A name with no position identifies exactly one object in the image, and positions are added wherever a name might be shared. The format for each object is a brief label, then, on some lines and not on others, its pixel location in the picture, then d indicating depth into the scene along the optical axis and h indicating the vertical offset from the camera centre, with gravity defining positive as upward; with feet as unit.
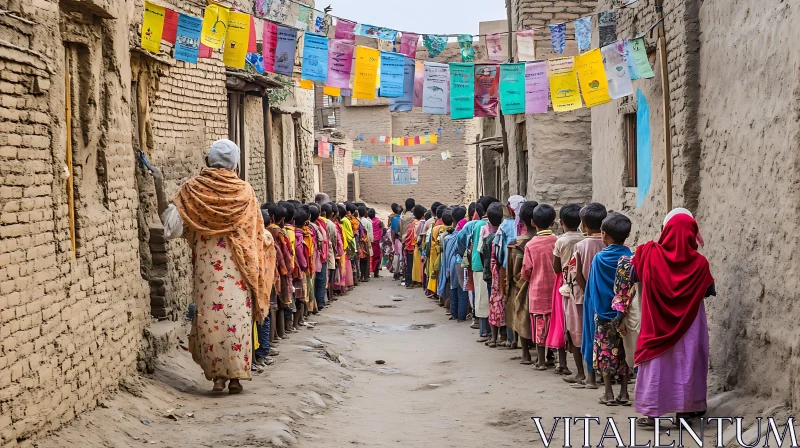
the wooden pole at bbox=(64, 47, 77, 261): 19.22 +0.99
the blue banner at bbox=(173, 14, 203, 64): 28.45 +4.77
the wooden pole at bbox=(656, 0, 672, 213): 26.66 +2.14
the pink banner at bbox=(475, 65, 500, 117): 37.96 +3.98
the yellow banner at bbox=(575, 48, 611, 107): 32.76 +3.77
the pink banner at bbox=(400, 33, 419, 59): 38.99 +6.06
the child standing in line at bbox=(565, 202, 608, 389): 23.40 -1.77
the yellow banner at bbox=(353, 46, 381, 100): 35.42 +4.45
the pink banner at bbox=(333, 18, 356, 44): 36.50 +6.32
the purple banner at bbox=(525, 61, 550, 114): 35.81 +3.74
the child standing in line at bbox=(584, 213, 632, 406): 21.89 -2.88
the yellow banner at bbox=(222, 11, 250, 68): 30.80 +5.13
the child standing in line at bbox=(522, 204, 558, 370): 27.30 -2.61
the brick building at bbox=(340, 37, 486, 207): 103.71 +4.30
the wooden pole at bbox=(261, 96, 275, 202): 54.95 +2.57
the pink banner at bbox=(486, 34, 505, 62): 41.09 +6.19
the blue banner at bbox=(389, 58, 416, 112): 36.86 +3.76
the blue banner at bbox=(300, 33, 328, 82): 34.19 +4.89
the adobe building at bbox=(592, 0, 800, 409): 19.10 +0.30
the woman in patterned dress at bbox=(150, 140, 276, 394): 22.70 -1.71
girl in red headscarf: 19.19 -2.96
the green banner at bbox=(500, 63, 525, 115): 36.11 +3.86
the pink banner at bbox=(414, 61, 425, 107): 37.45 +4.08
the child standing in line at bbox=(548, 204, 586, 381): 25.03 -2.30
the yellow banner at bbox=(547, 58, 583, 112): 34.88 +3.74
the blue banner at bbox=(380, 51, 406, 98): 36.40 +4.46
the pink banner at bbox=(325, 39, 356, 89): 34.88 +4.79
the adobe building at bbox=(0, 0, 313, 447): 15.71 -0.30
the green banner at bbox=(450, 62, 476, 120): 37.63 +3.91
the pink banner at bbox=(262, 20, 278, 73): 33.17 +5.28
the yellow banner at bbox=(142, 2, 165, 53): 26.61 +4.79
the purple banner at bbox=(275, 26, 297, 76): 33.45 +5.03
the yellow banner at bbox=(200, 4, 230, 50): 29.40 +5.32
